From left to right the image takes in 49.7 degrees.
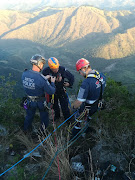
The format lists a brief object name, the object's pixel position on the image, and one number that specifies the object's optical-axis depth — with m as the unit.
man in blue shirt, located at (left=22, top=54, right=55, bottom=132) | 4.05
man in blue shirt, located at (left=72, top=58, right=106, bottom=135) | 3.76
